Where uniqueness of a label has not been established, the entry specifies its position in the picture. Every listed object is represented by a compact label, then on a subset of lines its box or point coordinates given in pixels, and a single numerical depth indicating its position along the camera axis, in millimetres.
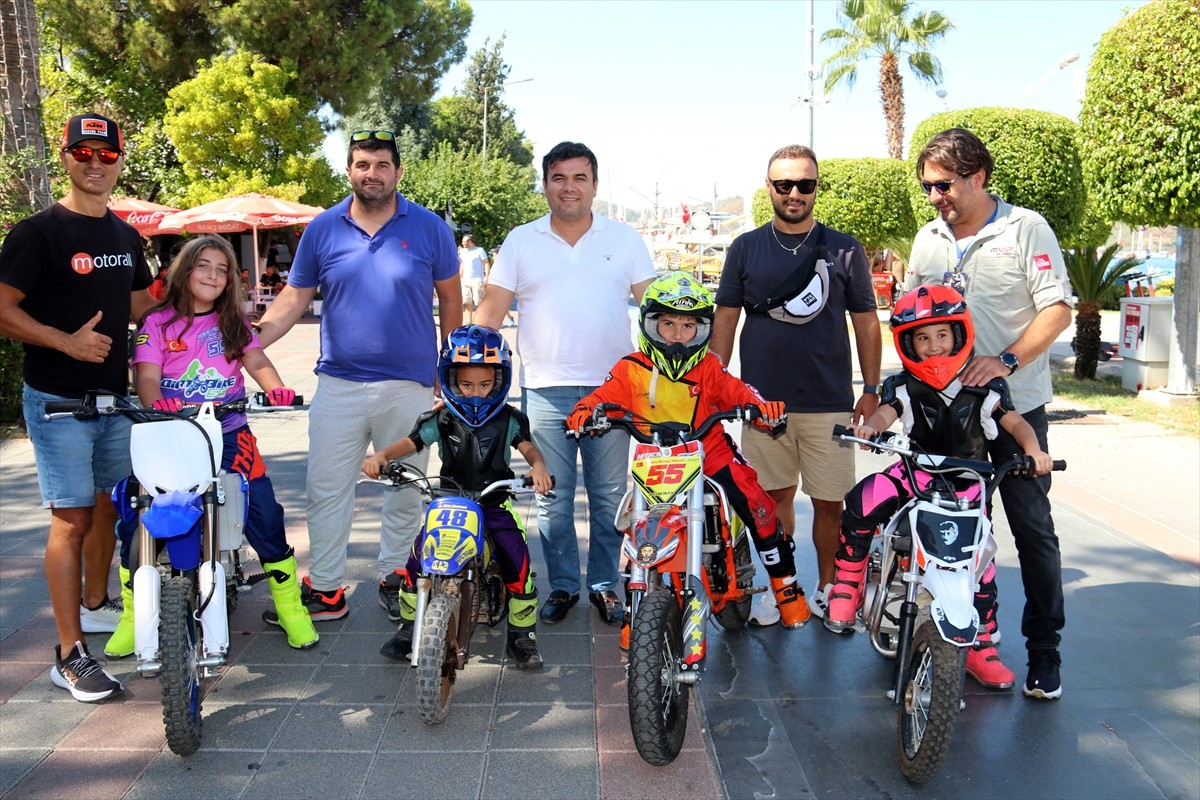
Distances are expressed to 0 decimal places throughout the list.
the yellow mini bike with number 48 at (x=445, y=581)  3566
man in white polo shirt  4668
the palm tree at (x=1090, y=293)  13297
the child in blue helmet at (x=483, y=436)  4055
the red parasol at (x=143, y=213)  20578
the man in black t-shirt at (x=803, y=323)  4562
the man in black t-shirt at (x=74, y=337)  3891
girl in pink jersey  4242
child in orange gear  3914
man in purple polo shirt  4590
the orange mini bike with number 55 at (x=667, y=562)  3309
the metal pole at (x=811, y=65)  20484
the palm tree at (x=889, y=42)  28062
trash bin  12008
